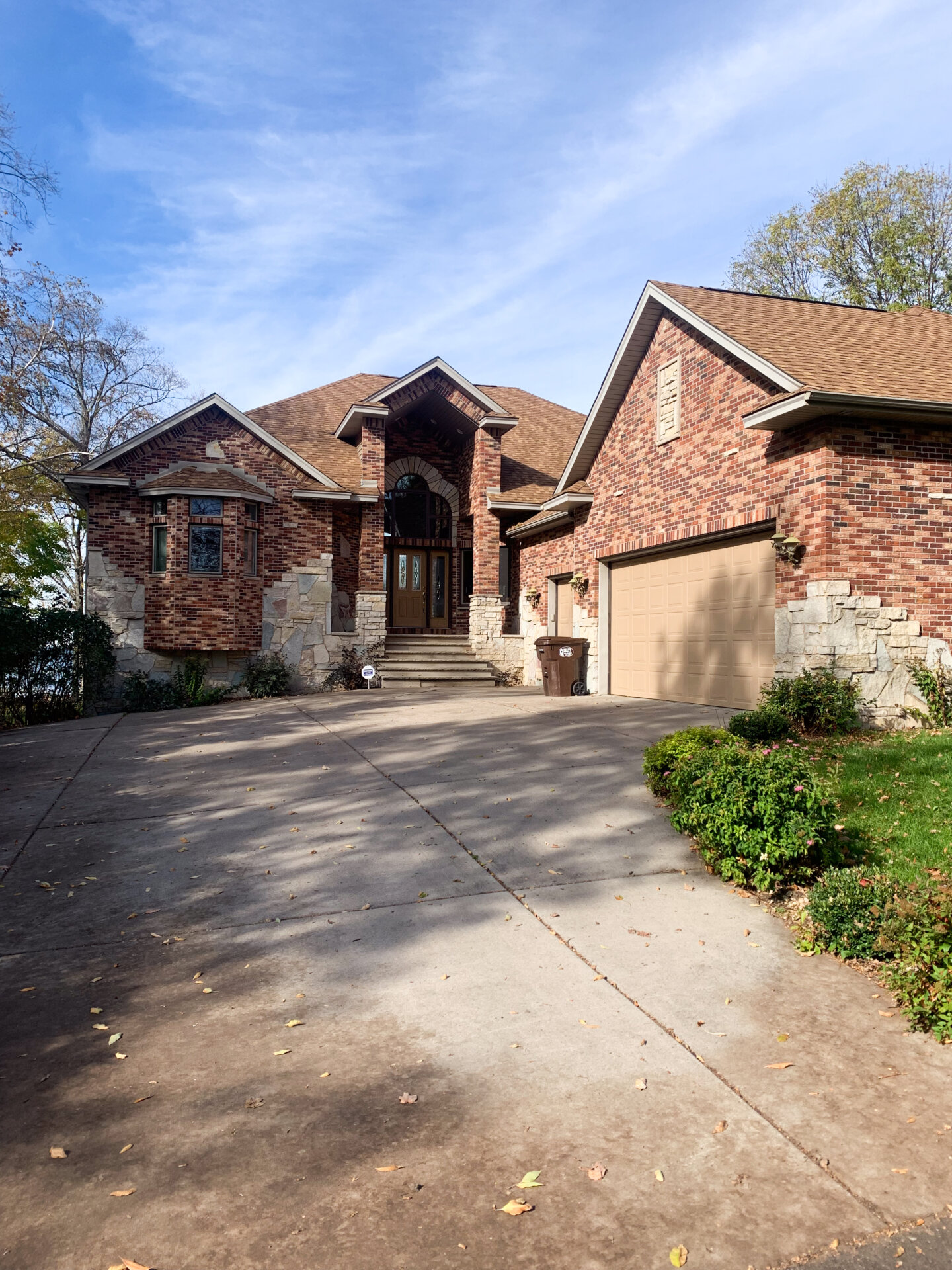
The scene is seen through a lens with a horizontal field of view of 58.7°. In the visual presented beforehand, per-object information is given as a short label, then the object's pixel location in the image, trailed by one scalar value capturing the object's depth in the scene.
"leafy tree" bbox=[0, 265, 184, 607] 19.77
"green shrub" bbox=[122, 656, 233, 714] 17.00
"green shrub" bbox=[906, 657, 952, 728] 10.53
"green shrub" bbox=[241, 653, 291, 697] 17.80
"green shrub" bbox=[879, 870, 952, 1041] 3.71
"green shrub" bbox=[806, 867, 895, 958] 4.39
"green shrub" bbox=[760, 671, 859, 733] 10.00
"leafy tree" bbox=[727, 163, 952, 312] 26.97
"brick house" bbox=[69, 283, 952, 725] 10.62
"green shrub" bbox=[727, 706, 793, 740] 9.09
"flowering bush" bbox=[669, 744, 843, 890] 5.27
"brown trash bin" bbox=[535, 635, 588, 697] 16.34
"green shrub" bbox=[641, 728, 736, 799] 6.98
